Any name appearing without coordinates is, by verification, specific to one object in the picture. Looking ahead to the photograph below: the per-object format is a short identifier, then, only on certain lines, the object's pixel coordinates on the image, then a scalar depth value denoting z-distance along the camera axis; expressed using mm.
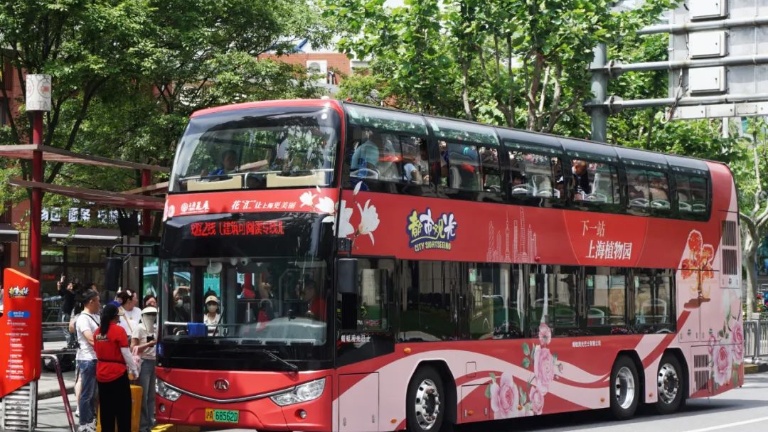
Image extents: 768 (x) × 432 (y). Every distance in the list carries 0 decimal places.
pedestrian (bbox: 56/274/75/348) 32688
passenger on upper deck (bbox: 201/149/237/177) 15125
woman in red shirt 13820
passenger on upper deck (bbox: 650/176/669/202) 20570
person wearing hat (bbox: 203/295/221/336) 14680
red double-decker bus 14359
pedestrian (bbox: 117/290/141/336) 15898
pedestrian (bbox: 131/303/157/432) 15539
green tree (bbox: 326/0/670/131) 23844
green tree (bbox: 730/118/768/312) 44188
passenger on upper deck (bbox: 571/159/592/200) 18828
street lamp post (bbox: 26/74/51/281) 18734
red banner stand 15719
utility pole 24250
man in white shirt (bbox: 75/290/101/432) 14750
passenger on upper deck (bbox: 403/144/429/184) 15750
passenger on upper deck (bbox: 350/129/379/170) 14837
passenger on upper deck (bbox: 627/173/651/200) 20047
